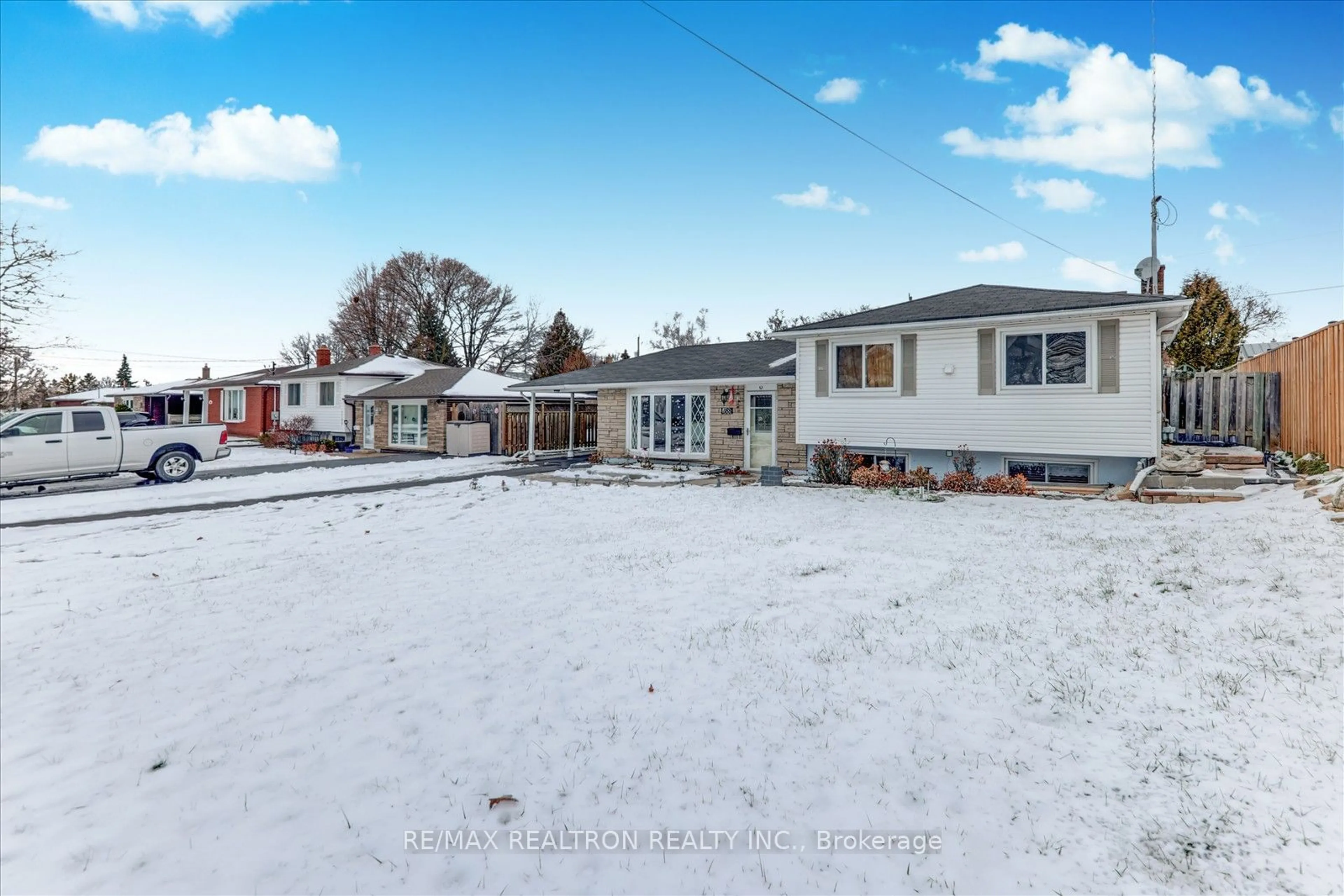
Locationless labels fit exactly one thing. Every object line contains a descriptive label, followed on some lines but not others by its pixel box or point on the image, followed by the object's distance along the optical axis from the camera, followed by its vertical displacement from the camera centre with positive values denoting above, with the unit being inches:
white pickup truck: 524.7 -9.9
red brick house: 1302.9 +77.6
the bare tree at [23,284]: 535.8 +138.3
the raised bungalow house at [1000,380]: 458.9 +47.5
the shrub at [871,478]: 510.3 -36.0
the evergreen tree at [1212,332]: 940.6 +163.2
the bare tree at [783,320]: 1663.4 +329.2
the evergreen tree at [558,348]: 1565.0 +231.3
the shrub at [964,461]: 518.9 -21.2
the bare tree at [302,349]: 2112.5 +310.1
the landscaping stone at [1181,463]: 420.5 -18.8
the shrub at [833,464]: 547.5 -25.3
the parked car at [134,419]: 693.9 +21.9
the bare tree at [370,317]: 1694.1 +336.3
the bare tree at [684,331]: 1868.8 +326.2
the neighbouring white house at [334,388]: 1151.0 +95.4
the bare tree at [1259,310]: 1485.0 +311.2
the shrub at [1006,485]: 462.3 -38.0
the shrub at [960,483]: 480.1 -37.4
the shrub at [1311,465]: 386.9 -19.5
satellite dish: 666.2 +185.7
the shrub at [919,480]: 493.7 -36.2
